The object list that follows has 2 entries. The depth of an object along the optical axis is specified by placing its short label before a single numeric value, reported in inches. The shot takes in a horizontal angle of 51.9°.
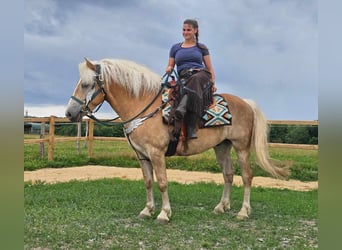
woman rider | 176.2
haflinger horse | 175.8
